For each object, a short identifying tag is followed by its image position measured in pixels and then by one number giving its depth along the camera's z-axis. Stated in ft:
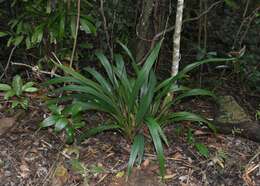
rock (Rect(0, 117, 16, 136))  9.78
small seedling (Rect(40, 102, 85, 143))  8.89
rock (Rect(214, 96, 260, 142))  10.04
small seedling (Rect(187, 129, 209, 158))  9.21
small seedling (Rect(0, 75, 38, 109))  9.98
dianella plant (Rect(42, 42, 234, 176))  8.96
